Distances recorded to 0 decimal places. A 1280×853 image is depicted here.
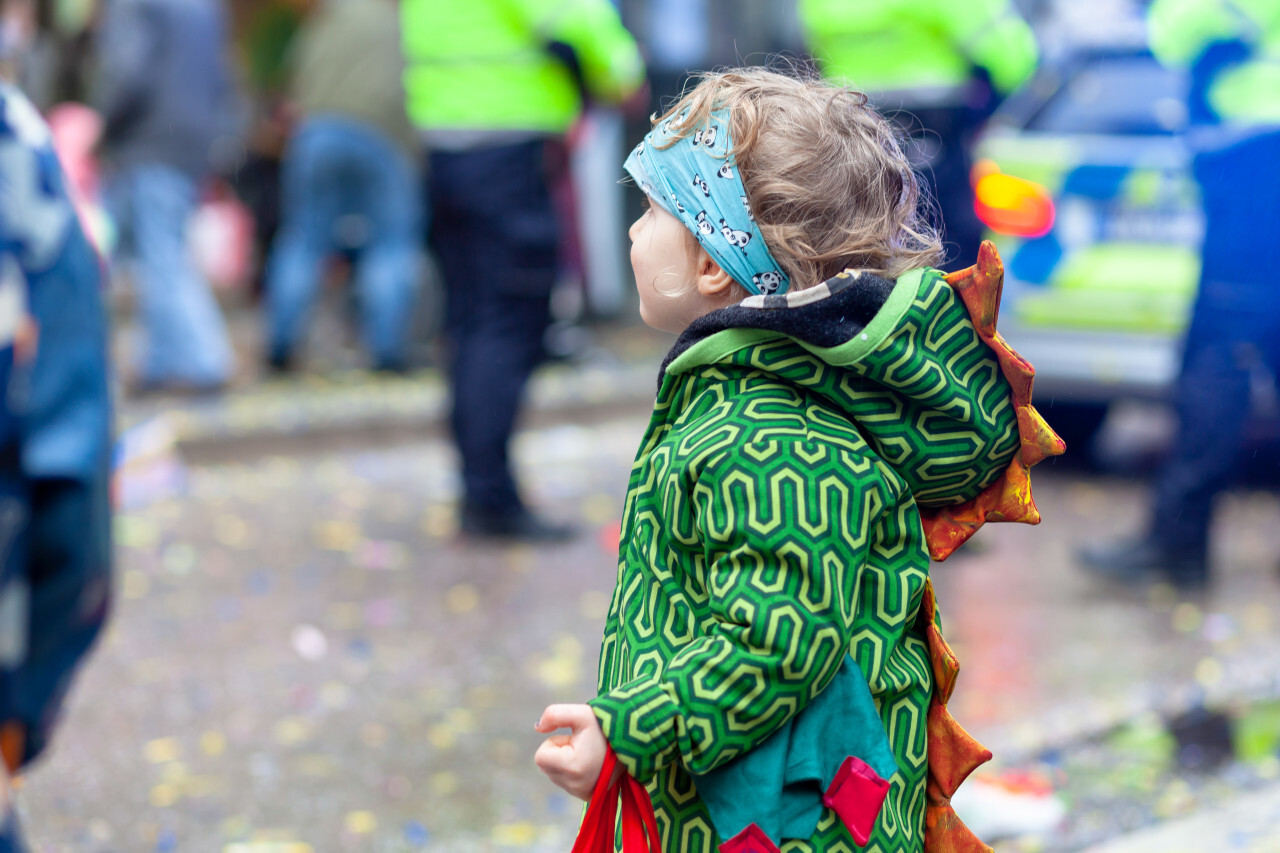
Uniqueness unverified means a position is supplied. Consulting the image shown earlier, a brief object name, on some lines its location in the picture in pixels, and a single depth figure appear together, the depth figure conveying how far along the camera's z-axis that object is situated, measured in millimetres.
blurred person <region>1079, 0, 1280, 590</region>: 8687
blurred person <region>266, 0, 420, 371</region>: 16437
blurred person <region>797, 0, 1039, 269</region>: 10484
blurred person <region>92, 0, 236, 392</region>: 15016
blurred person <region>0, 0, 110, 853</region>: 3334
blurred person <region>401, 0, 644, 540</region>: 10398
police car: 11266
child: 3025
